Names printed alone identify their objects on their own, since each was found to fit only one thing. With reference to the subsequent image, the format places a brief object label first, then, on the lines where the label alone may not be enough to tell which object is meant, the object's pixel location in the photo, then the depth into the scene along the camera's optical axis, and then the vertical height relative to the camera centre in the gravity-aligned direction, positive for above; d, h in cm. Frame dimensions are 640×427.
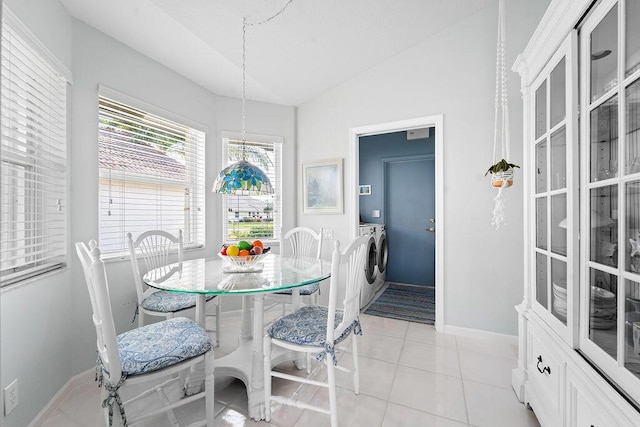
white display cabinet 96 -2
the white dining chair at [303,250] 243 -42
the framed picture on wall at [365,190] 457 +33
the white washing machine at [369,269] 345 -74
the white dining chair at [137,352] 121 -66
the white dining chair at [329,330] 149 -67
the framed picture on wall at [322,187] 333 +29
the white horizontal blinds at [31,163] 149 +28
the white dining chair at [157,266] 211 -48
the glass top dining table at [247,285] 157 -40
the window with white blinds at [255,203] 338 +10
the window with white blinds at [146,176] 227 +32
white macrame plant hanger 173 +61
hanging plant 169 +21
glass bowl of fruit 180 -27
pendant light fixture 189 +20
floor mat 321 -114
